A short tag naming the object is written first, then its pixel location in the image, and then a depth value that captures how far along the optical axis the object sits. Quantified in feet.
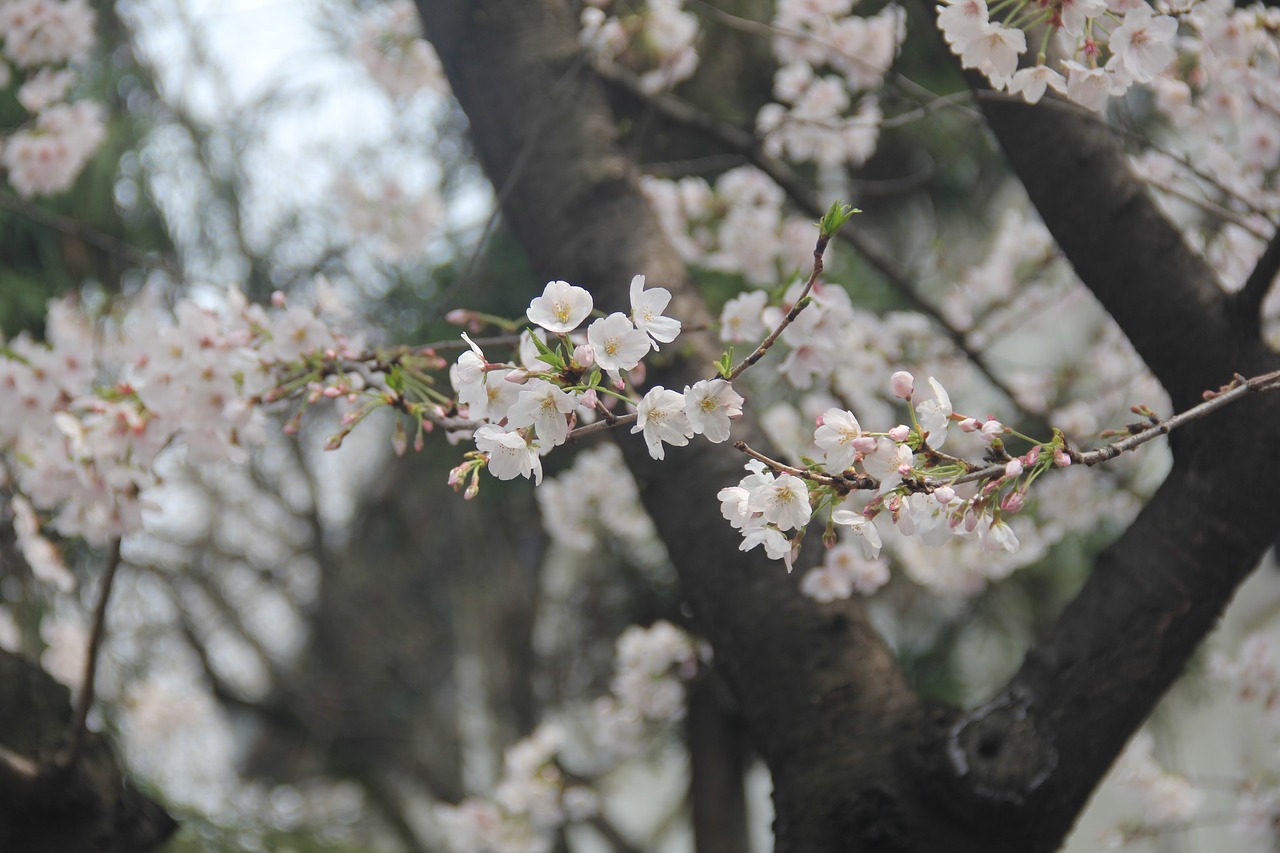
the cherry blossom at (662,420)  5.55
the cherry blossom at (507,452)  5.60
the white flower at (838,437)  5.59
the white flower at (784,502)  5.58
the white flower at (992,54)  5.97
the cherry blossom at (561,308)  5.57
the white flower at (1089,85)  5.97
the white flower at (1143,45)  5.93
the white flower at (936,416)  5.58
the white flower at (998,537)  5.62
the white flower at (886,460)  5.58
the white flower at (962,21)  5.93
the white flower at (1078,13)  5.89
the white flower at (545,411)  5.57
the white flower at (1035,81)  5.96
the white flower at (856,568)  6.53
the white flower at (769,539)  5.61
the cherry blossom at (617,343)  5.57
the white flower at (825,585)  6.47
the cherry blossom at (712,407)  5.58
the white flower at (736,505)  5.61
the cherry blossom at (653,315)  5.60
